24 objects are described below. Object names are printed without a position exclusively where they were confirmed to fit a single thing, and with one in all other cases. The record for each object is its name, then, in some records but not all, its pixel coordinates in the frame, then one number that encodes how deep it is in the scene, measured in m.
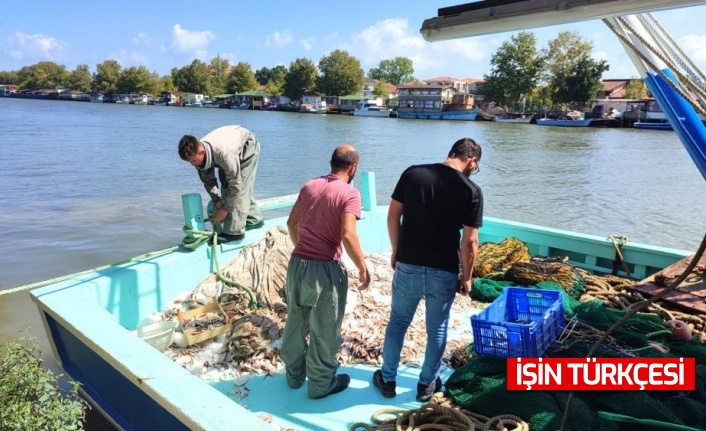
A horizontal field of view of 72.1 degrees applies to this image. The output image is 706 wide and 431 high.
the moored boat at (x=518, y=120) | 57.52
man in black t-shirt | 2.75
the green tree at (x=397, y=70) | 117.00
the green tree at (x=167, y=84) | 104.06
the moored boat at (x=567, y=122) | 50.97
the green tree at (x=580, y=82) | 57.41
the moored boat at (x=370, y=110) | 67.38
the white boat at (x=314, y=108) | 76.69
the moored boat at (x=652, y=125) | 47.38
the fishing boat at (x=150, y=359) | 2.22
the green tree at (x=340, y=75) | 83.94
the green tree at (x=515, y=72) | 66.81
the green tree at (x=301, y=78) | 84.56
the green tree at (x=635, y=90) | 62.16
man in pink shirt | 2.84
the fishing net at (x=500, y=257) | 5.08
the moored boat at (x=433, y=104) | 63.00
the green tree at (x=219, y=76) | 102.44
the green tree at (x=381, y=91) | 89.66
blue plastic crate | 3.05
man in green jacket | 4.11
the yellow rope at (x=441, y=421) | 2.63
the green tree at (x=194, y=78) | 101.62
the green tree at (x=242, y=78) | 95.81
